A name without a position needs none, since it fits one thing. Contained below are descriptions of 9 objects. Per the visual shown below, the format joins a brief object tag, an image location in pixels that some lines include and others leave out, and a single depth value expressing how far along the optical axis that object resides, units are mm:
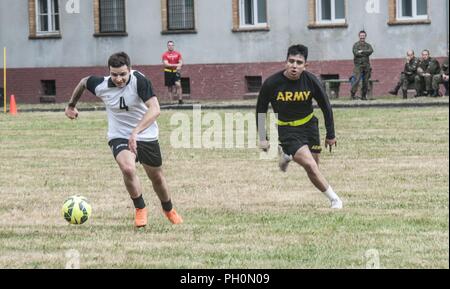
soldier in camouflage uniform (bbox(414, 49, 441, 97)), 39188
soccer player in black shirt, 15641
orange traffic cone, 38725
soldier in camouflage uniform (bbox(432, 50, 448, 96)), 38800
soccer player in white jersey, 14266
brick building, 42312
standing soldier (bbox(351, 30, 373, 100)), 40000
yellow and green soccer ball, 14844
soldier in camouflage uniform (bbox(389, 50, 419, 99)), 39500
